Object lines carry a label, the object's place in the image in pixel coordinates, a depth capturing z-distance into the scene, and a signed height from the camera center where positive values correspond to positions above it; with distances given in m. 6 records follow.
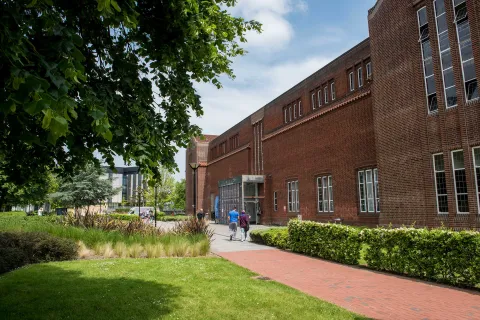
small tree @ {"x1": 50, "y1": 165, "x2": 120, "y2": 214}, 40.25 +2.38
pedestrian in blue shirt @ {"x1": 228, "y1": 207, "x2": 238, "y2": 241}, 20.89 -0.57
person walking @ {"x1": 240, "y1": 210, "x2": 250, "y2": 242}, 20.81 -0.69
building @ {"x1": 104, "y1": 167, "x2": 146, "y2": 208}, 136.50 +12.36
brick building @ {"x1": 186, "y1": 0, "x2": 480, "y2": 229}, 16.36 +4.61
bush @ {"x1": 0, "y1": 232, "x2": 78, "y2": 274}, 11.03 -1.04
